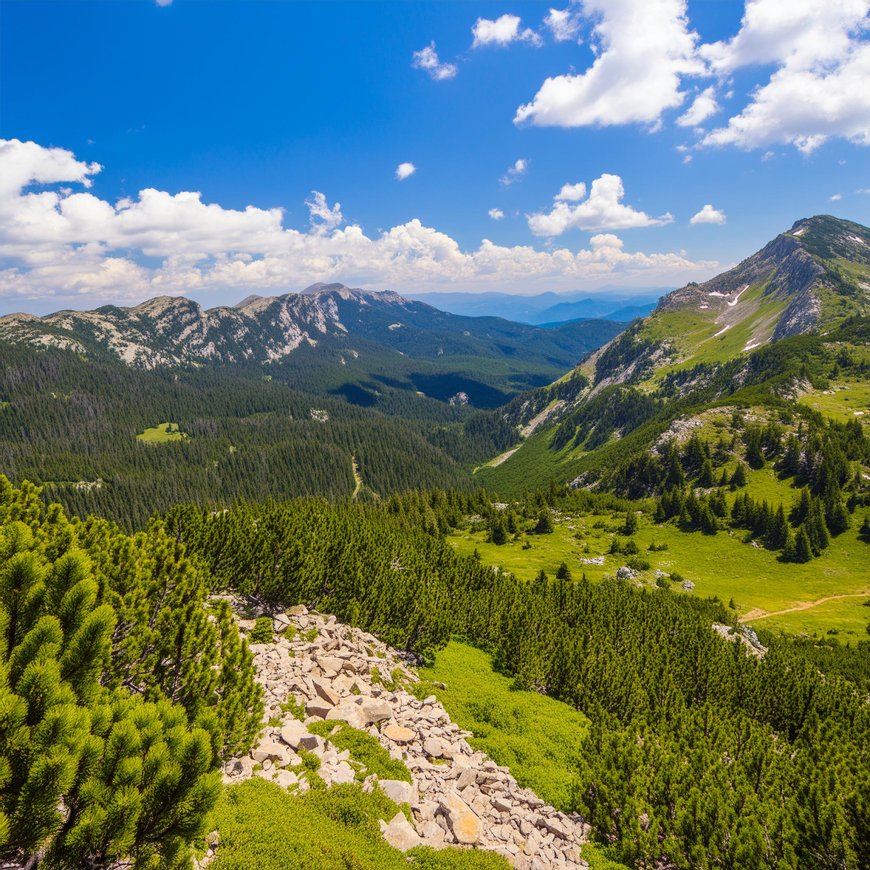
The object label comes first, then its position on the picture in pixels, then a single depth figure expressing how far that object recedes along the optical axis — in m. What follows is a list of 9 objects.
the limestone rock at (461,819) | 16.58
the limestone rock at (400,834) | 15.80
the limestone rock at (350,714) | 22.66
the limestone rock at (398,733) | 22.19
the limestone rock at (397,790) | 17.84
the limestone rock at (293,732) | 19.48
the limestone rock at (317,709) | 22.72
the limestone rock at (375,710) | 23.28
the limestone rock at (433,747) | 21.70
